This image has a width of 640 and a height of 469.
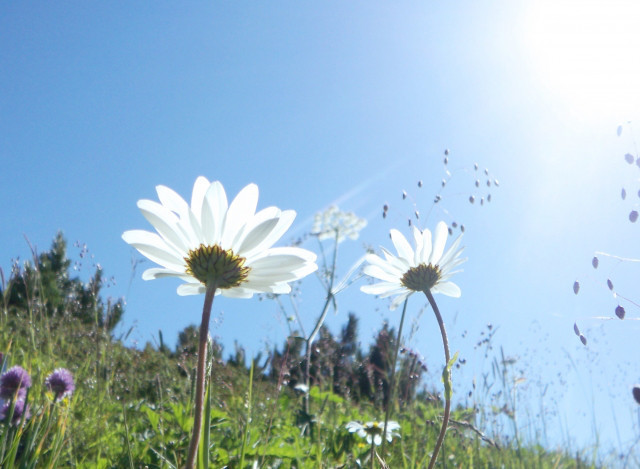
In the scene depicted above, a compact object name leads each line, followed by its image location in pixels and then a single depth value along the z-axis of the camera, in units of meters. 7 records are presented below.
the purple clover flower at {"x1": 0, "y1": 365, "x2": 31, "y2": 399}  0.28
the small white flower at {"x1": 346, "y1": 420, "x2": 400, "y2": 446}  0.34
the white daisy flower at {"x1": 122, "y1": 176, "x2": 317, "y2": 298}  0.17
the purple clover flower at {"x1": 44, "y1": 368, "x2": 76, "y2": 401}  0.32
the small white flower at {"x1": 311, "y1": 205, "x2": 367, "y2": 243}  0.69
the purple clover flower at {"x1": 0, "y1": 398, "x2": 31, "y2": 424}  0.26
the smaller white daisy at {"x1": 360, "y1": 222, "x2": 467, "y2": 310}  0.26
